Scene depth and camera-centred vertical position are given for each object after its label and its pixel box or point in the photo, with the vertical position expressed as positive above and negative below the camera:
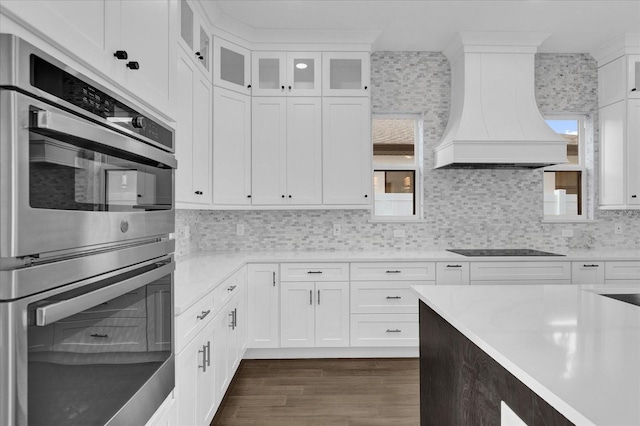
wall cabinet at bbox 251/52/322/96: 3.50 +1.24
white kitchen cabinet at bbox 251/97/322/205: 3.49 +0.54
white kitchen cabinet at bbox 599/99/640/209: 3.60 +0.53
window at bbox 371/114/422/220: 3.95 +0.47
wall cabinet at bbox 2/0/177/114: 0.74 +0.43
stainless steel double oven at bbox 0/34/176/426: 0.66 -0.08
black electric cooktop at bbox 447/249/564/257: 3.44 -0.36
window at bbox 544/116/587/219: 3.99 +0.28
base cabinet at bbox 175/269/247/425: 1.68 -0.79
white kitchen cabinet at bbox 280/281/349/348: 3.32 -0.86
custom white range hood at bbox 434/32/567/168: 3.40 +0.94
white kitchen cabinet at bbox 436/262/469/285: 3.33 -0.52
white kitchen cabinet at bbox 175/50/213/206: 2.41 +0.52
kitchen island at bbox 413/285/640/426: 0.82 -0.37
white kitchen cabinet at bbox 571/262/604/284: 3.33 -0.50
